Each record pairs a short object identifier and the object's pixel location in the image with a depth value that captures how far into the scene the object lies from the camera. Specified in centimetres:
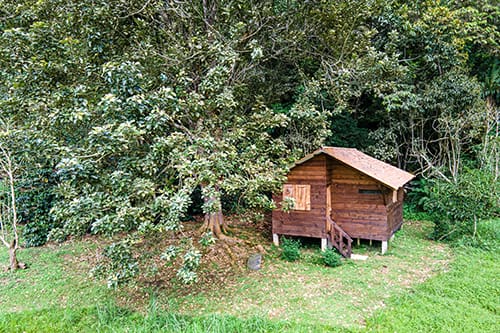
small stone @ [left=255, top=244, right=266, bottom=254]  918
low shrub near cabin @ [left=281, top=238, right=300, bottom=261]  854
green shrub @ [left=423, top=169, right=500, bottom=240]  902
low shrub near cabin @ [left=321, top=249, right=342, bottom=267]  805
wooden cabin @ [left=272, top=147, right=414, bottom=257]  883
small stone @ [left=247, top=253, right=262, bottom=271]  810
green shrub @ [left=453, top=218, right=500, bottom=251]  895
